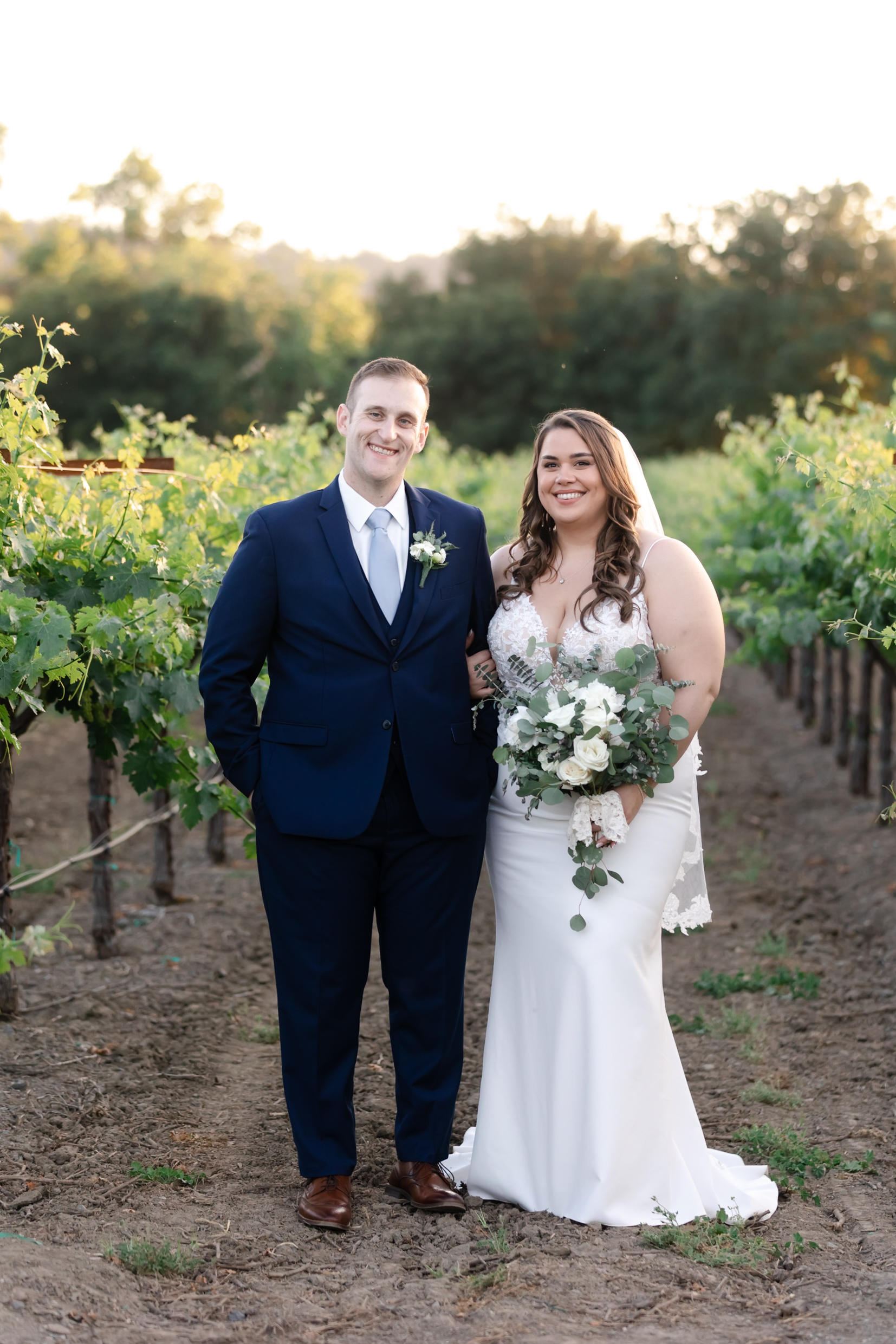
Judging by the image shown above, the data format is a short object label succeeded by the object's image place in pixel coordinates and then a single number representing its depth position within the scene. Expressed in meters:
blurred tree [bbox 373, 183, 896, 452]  53.12
